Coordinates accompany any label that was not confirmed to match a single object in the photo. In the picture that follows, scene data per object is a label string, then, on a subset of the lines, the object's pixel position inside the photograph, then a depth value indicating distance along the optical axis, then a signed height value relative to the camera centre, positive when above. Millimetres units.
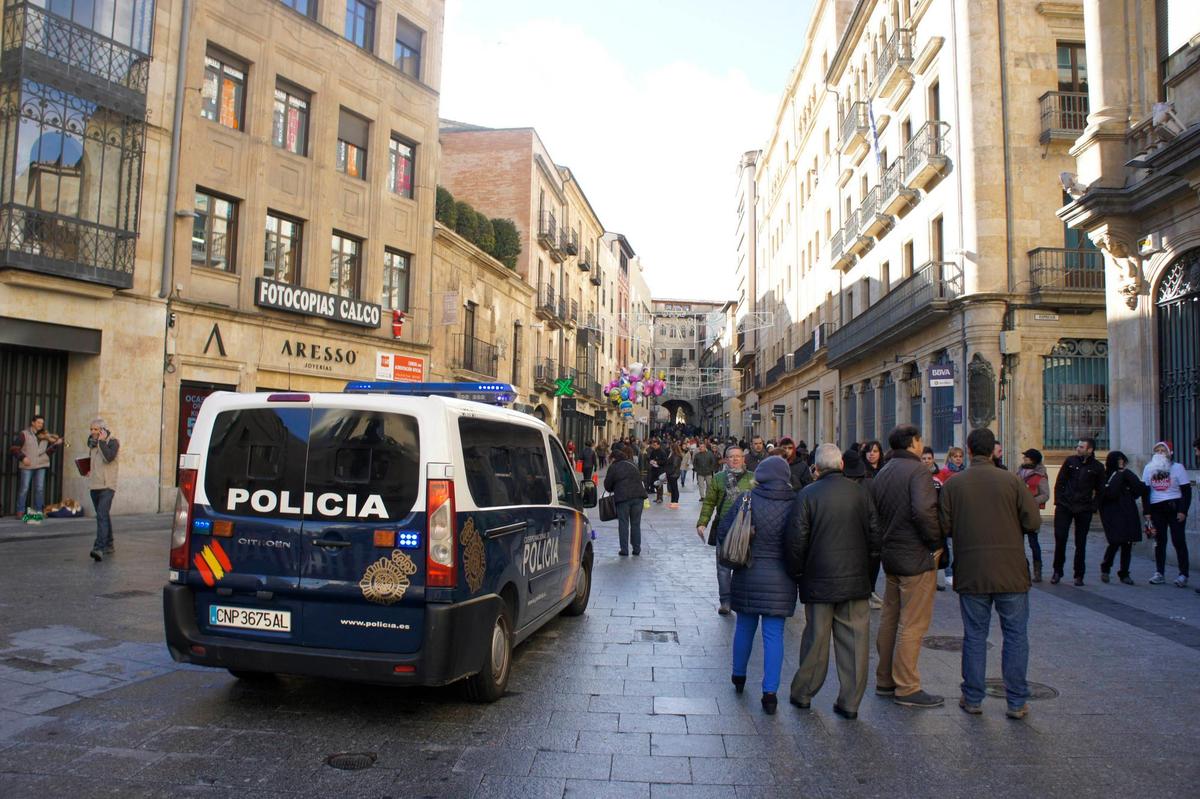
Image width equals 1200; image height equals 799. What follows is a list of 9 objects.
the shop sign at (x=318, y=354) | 21219 +2214
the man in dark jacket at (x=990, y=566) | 5480 -679
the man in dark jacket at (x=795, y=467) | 11859 -185
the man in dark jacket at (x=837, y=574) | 5465 -755
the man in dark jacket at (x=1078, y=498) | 10742 -466
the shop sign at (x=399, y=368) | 23984 +2147
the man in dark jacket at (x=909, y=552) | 5746 -639
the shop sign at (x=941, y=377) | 18281 +1672
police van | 4961 -583
